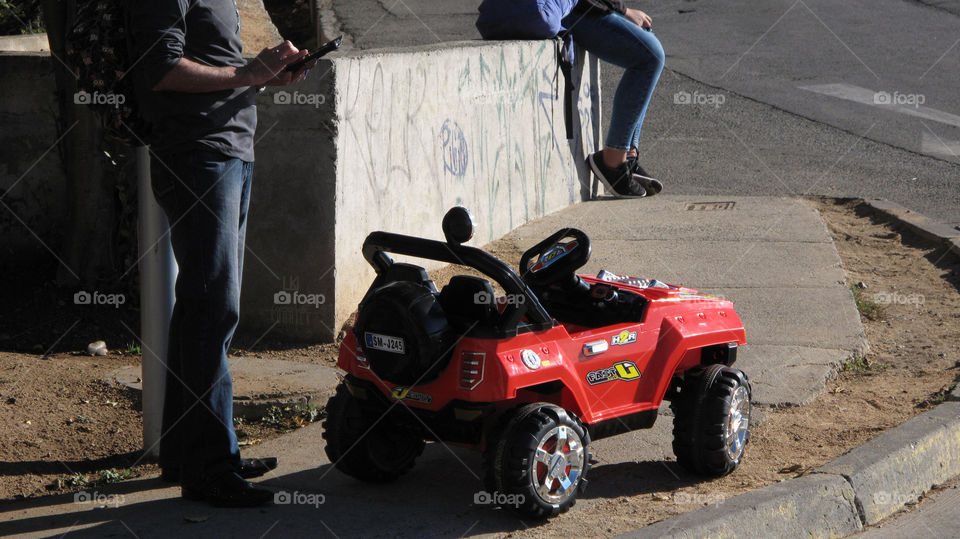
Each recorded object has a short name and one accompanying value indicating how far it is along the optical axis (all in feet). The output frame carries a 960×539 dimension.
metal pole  25.57
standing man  22.56
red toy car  22.43
